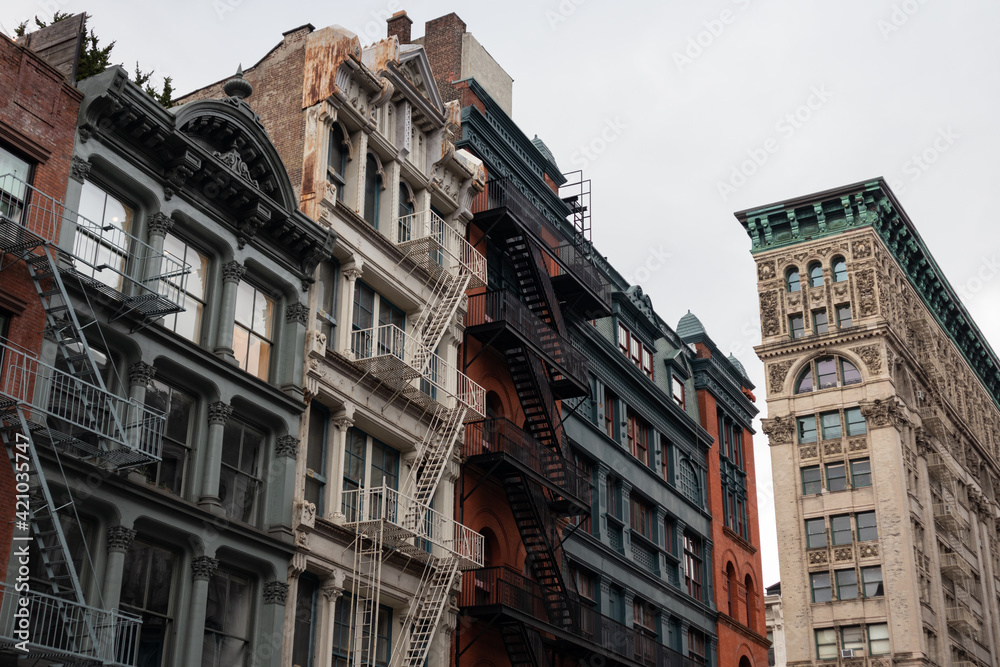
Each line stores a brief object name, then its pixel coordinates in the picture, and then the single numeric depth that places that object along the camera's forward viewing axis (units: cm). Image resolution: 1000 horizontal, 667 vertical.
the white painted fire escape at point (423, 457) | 2711
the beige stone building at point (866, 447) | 6856
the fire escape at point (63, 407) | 1892
